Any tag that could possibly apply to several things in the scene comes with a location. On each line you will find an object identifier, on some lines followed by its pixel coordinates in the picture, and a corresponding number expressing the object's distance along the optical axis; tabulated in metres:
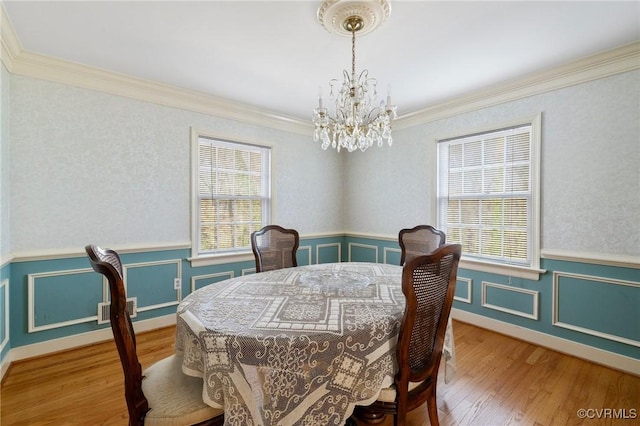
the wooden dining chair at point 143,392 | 1.13
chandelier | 1.77
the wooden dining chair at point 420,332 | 1.23
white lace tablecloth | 1.13
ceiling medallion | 1.74
